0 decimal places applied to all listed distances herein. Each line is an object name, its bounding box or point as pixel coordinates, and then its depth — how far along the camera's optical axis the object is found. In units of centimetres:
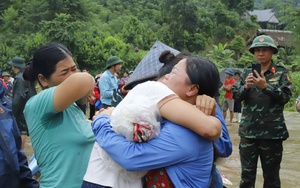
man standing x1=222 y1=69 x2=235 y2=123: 1072
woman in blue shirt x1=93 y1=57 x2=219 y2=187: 141
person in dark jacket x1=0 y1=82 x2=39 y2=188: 195
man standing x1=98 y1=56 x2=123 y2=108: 693
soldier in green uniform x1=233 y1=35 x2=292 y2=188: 385
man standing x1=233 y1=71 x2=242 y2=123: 1067
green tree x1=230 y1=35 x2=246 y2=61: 3756
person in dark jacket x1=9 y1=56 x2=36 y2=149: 581
